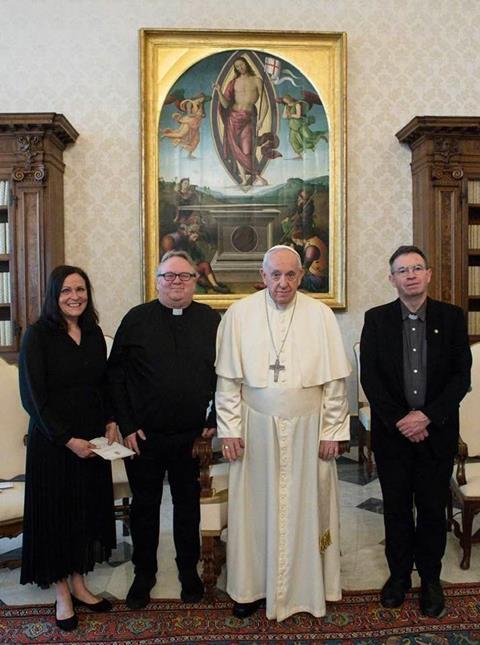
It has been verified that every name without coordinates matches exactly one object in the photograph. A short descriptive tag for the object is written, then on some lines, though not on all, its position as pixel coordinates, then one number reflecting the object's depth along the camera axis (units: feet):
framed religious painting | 20.35
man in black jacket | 9.65
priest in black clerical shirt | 9.93
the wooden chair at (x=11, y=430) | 12.14
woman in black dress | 9.25
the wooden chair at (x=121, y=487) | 12.44
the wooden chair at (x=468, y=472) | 11.53
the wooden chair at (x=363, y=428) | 17.74
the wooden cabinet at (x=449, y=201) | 19.02
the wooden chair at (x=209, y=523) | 10.23
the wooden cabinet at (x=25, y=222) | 18.24
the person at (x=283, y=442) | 9.46
